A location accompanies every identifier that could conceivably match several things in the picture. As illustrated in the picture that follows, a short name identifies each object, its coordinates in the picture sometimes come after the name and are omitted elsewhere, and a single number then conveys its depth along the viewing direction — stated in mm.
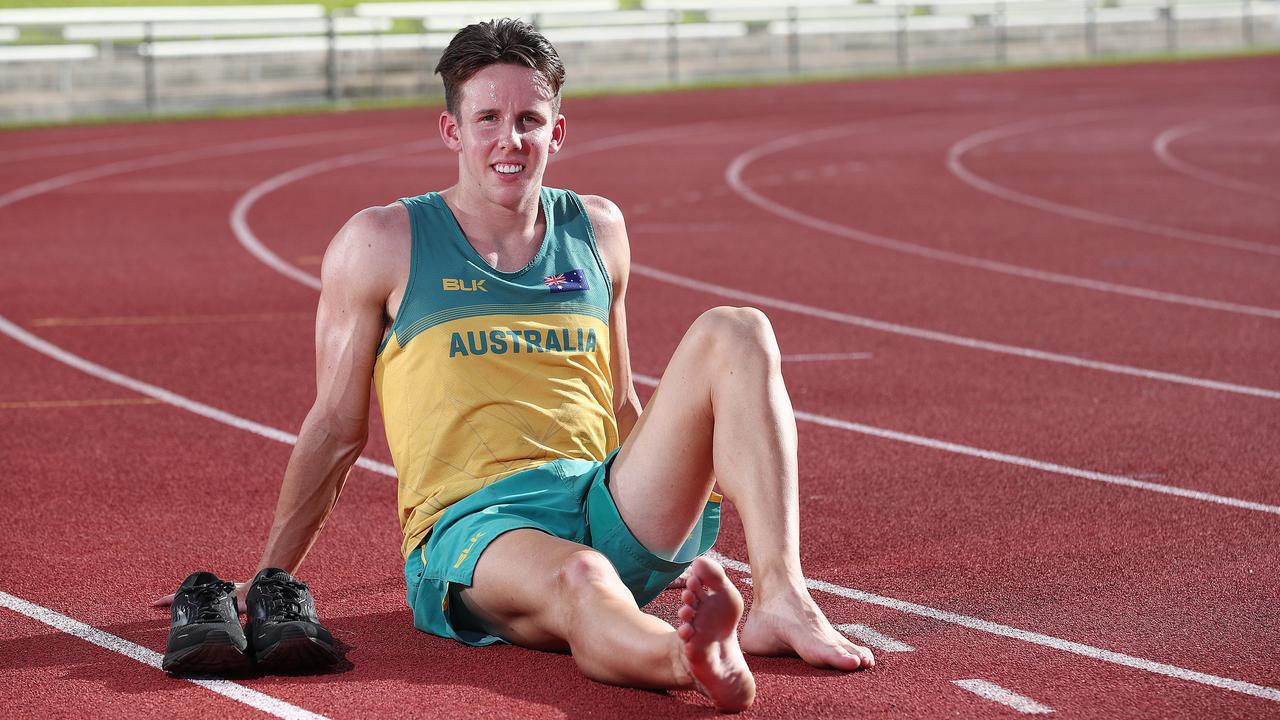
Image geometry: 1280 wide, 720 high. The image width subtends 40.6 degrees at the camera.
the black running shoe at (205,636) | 3844
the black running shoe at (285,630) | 3875
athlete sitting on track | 3863
